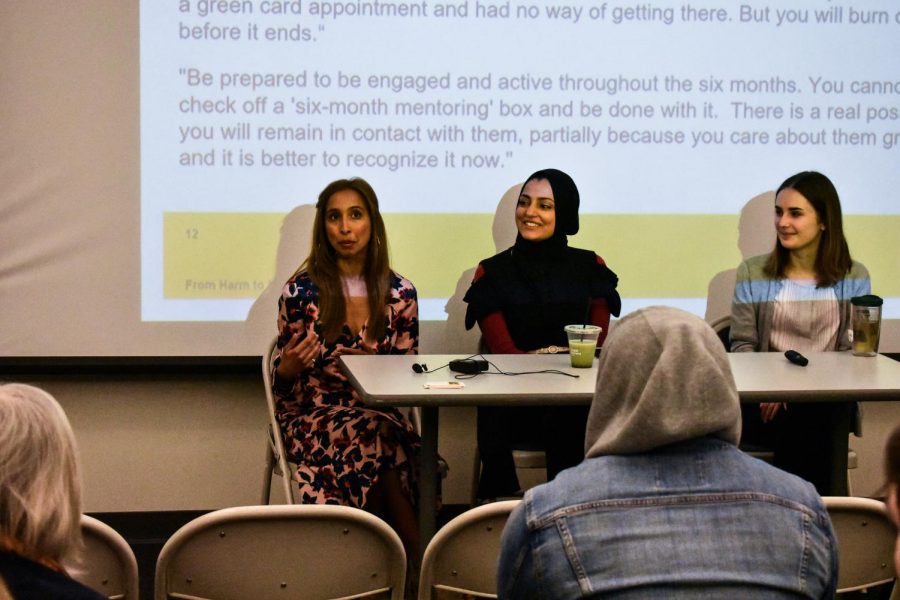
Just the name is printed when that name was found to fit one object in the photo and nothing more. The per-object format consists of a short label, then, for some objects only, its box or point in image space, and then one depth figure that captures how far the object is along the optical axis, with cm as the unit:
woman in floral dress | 601
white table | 499
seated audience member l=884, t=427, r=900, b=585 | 228
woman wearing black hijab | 650
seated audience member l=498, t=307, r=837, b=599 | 262
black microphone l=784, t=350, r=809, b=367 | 582
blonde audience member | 241
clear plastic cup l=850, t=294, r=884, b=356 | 598
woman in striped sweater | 684
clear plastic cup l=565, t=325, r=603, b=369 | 564
